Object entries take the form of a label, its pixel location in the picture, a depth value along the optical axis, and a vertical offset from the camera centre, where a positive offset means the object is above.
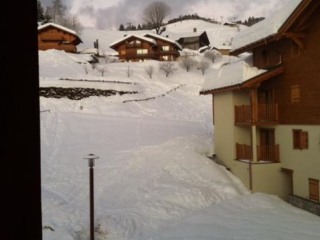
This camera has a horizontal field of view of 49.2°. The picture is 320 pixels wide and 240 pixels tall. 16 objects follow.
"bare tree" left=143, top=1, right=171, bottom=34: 113.81 +37.20
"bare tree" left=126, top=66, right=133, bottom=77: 51.83 +8.43
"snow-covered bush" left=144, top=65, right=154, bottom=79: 52.86 +8.59
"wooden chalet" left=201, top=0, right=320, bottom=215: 15.38 +0.72
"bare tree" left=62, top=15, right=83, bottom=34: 87.38 +26.83
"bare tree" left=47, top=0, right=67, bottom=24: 86.56 +29.21
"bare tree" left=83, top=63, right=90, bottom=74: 51.23 +9.21
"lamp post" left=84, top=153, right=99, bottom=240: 11.28 -2.32
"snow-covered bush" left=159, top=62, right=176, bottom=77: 55.59 +9.33
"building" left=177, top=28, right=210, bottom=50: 93.38 +23.01
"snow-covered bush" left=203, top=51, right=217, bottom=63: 68.21 +13.73
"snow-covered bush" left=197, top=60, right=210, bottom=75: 59.81 +10.36
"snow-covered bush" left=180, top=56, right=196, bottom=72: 59.70 +10.76
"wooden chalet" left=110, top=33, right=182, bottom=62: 65.88 +15.23
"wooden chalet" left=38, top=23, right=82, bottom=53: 58.50 +15.48
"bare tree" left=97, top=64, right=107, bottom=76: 50.44 +8.97
